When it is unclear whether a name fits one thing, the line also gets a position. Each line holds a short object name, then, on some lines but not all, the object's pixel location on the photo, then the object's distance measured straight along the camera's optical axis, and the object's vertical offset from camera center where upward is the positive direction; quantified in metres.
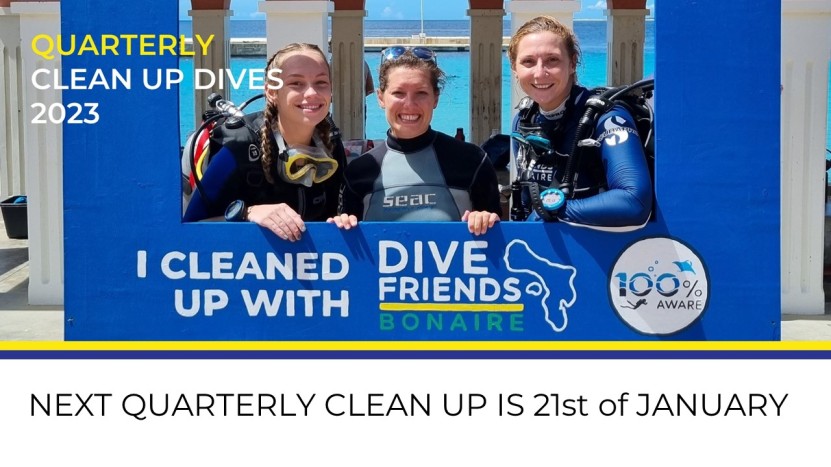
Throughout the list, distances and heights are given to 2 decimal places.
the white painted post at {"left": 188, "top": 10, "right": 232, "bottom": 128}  10.10 +1.51
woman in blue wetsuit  3.23 +0.17
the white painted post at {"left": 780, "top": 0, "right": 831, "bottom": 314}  6.74 +0.32
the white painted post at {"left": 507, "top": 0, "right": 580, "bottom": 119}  6.69 +1.14
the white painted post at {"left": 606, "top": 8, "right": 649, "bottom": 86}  13.41 +1.89
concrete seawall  58.97 +9.12
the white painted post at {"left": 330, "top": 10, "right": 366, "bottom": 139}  12.72 +1.58
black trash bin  9.98 -0.08
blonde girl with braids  3.48 +0.16
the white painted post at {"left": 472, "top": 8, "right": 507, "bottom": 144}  13.71 +1.60
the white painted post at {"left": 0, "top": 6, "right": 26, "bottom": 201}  10.16 +0.88
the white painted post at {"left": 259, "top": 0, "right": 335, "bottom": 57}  6.72 +1.08
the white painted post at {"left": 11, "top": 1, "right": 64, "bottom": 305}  6.71 +0.20
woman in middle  3.51 +0.11
